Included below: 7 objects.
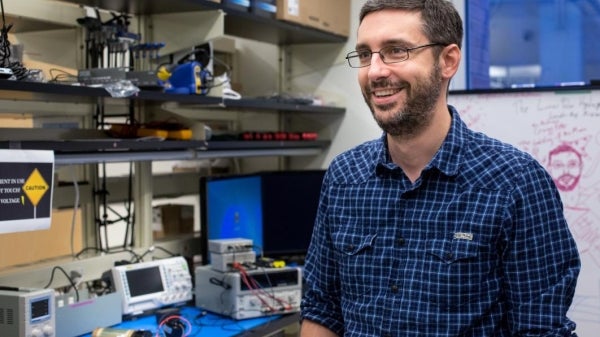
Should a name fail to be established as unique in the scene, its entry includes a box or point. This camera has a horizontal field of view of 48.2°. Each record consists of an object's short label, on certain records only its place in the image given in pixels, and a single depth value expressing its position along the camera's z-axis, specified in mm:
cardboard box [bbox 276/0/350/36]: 2986
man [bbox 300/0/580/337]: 1243
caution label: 1979
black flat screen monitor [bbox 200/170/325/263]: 2979
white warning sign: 1914
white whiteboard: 2768
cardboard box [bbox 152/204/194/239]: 3113
